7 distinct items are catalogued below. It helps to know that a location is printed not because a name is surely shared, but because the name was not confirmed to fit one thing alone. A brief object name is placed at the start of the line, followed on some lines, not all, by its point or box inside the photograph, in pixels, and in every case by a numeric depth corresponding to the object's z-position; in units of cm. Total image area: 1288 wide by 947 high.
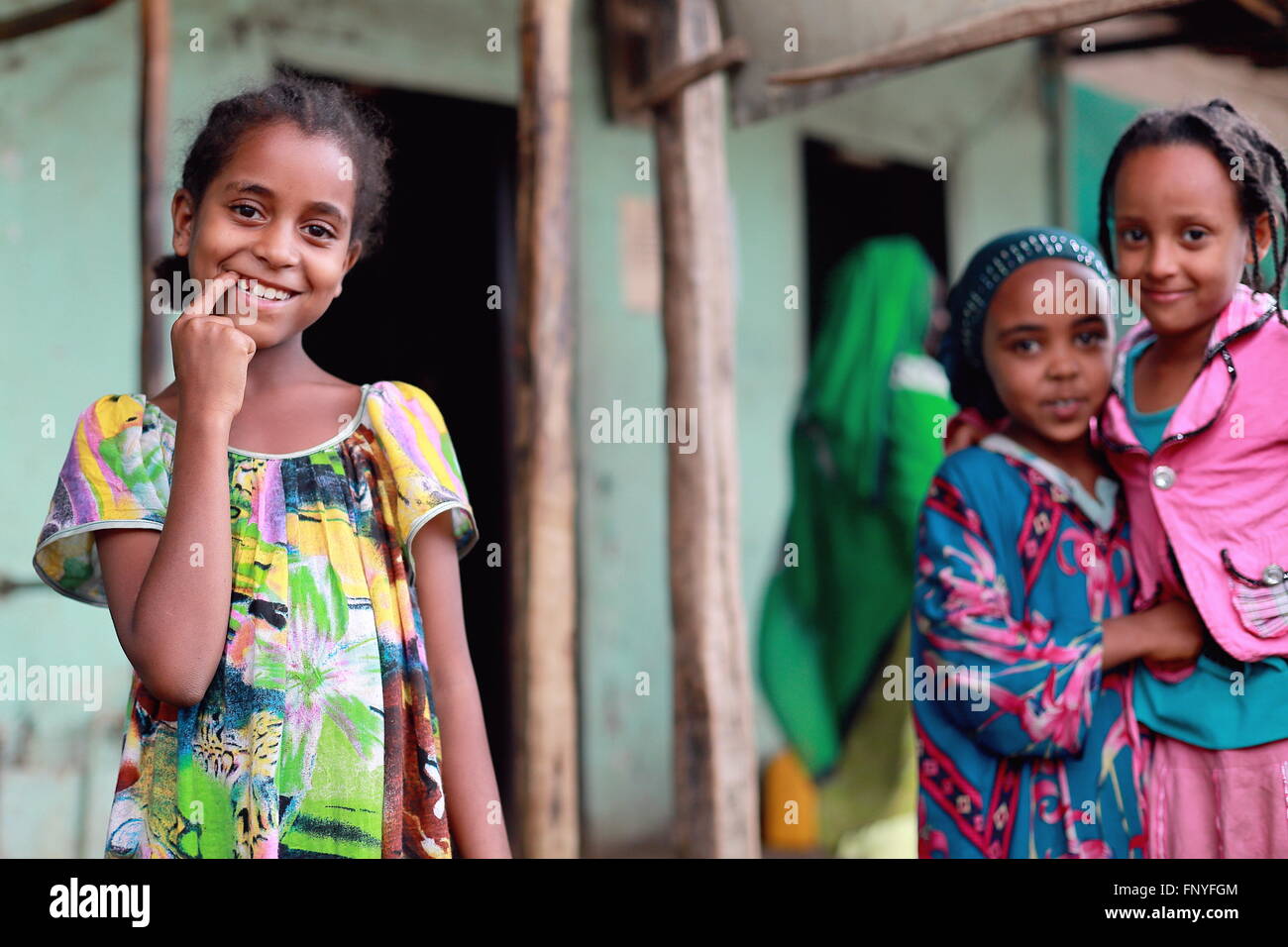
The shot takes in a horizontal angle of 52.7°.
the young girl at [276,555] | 149
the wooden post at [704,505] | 335
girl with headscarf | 192
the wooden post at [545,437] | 320
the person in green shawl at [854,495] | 444
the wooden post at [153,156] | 302
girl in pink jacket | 184
